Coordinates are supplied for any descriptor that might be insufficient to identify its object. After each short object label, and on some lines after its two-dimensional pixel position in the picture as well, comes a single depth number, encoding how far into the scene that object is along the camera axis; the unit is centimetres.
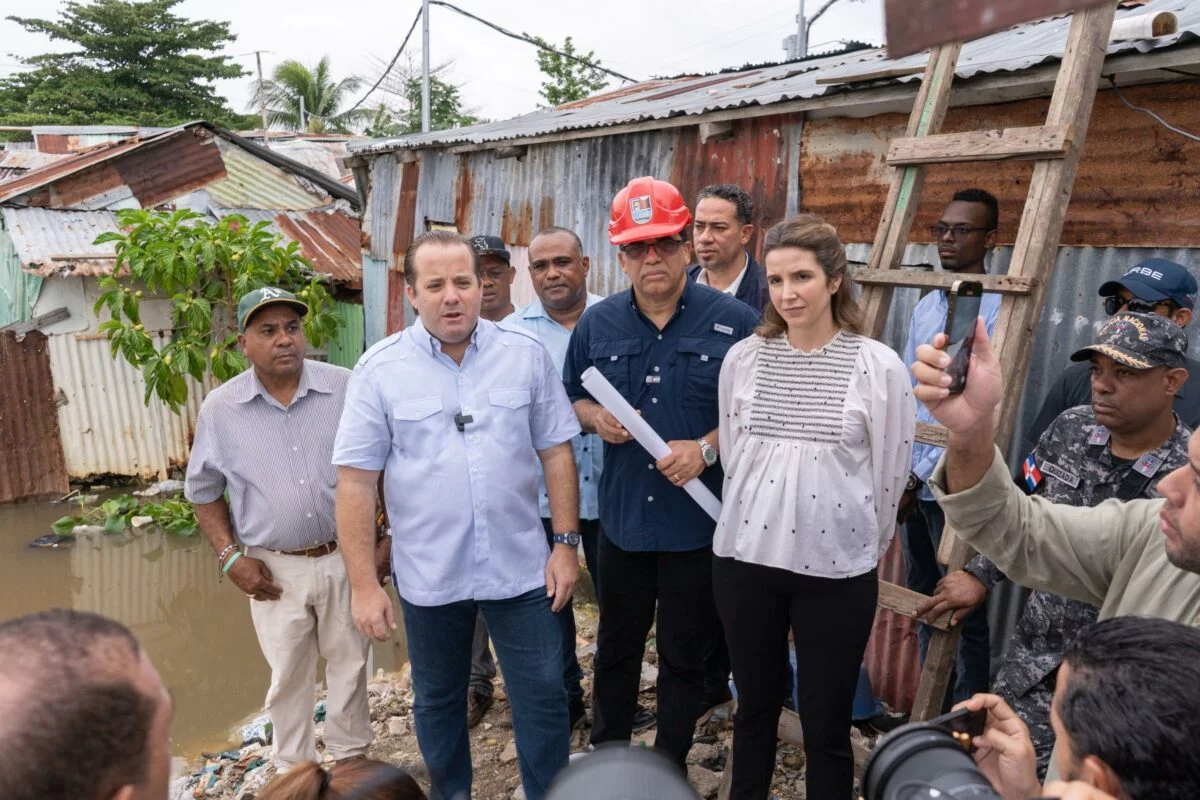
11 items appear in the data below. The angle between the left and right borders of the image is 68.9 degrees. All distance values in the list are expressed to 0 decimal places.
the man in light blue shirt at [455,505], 280
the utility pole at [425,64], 1587
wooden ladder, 261
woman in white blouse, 249
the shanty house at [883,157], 306
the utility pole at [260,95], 2722
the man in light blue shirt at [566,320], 370
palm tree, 2839
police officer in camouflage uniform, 225
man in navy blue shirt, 294
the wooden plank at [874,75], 352
